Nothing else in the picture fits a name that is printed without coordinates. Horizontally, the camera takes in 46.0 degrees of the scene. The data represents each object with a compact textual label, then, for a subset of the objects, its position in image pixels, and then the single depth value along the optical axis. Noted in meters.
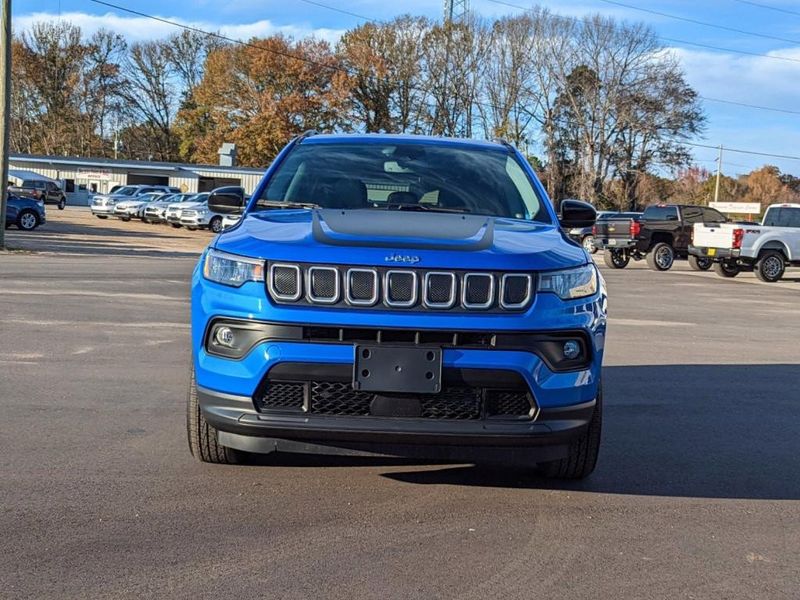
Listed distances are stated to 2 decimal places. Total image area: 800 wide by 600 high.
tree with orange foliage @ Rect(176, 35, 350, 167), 66.62
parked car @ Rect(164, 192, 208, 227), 42.28
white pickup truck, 24.34
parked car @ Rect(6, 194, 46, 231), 31.47
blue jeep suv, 3.97
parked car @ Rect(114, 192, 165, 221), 47.81
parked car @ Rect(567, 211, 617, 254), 36.25
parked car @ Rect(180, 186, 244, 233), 41.23
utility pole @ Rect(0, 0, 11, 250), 22.17
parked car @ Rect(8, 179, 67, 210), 43.84
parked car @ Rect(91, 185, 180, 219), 48.72
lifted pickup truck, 28.00
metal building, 68.44
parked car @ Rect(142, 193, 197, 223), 45.03
